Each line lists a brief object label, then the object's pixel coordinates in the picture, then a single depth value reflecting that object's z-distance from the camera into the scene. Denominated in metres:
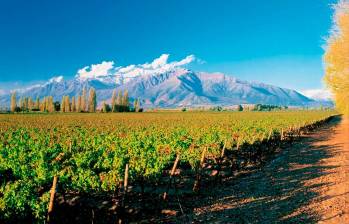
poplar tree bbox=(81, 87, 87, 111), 164.50
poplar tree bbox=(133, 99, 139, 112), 170.73
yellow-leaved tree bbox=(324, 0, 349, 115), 26.85
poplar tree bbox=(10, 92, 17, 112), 158.48
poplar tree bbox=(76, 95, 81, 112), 163.00
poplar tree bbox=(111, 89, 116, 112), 163.62
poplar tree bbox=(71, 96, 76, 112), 160.96
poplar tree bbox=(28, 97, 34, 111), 179.44
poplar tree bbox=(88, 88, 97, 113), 164.00
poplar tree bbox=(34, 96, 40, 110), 177.35
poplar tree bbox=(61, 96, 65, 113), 158.38
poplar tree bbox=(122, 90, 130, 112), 169.25
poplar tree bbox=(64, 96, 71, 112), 158.38
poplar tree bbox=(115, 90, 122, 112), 164.00
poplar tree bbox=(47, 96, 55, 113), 159.00
